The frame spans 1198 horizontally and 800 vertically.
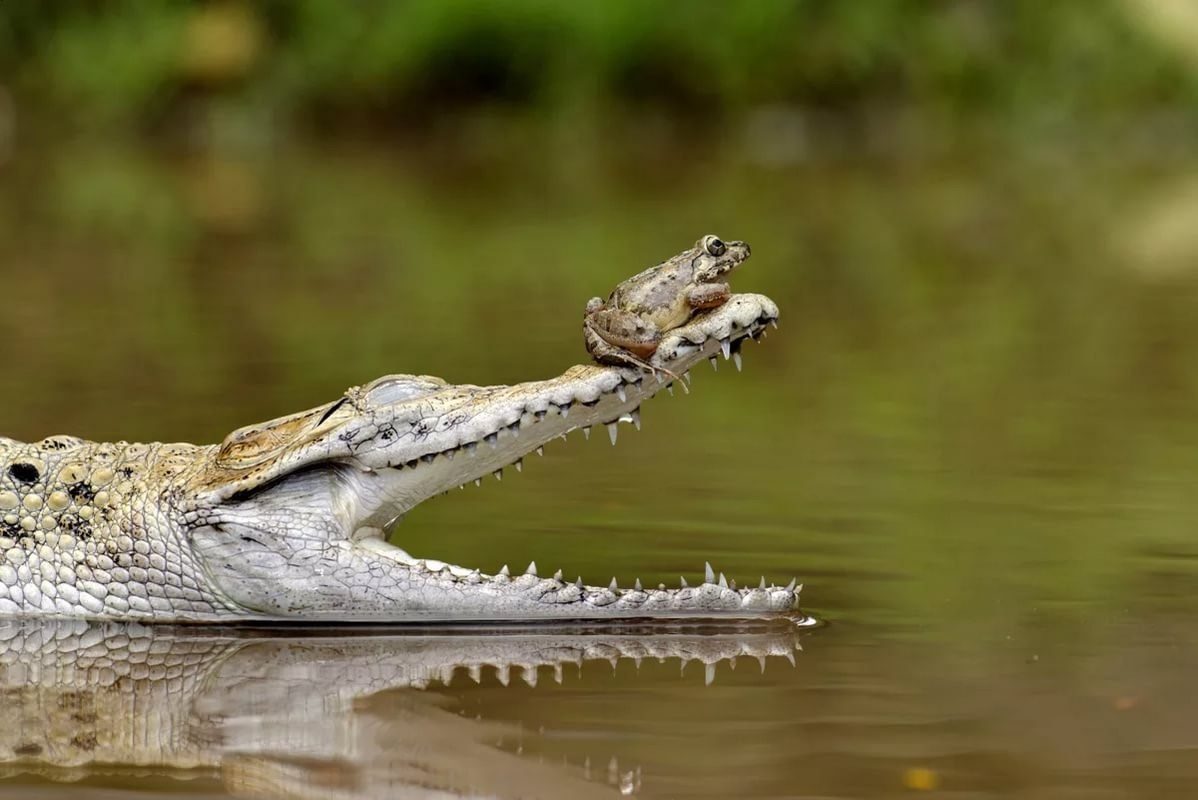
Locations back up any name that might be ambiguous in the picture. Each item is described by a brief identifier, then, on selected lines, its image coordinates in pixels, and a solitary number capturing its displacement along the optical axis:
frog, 9.83
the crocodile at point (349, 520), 10.16
